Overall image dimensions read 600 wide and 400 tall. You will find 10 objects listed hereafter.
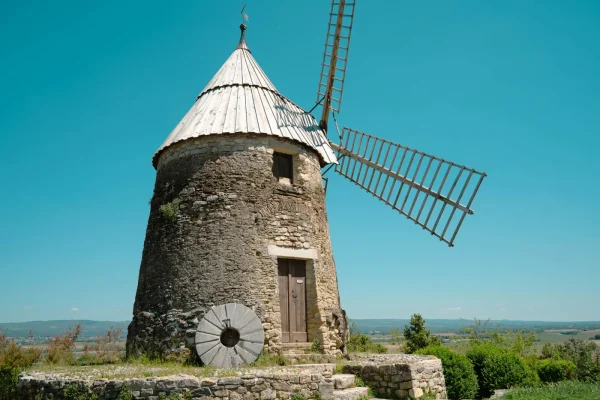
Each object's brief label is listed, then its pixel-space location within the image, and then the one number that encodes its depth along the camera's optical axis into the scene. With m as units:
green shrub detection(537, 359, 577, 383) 14.62
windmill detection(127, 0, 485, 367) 9.68
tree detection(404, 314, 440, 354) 16.88
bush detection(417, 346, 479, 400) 11.66
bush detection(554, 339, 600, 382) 14.84
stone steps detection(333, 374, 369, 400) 8.02
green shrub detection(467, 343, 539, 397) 12.82
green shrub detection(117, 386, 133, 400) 7.34
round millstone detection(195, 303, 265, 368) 9.04
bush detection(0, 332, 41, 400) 9.30
